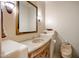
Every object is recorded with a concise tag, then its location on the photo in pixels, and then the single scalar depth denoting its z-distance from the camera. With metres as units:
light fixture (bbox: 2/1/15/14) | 0.92
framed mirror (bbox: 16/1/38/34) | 1.31
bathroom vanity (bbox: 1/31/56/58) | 0.68
